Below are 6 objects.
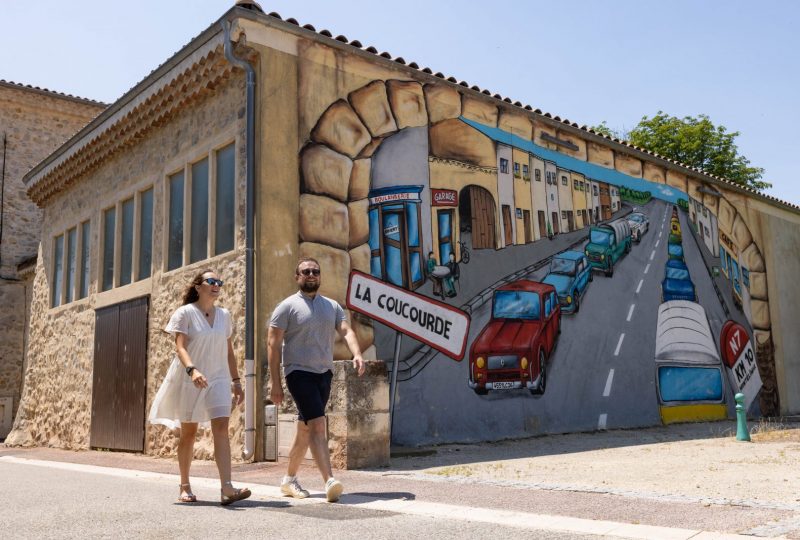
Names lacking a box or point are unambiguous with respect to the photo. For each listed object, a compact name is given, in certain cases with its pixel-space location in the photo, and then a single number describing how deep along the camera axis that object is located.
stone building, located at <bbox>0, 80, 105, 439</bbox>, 19.16
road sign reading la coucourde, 10.38
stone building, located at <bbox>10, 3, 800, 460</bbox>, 9.66
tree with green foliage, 33.34
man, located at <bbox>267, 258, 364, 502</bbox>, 5.43
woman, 5.33
